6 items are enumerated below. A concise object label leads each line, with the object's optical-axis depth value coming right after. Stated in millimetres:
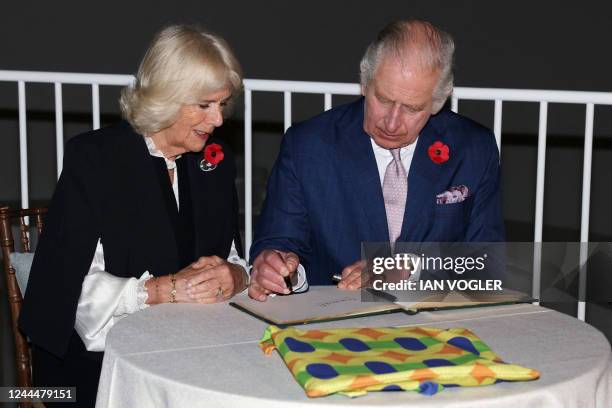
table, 1639
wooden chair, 2559
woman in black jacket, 2557
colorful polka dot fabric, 1636
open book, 2109
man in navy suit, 2711
